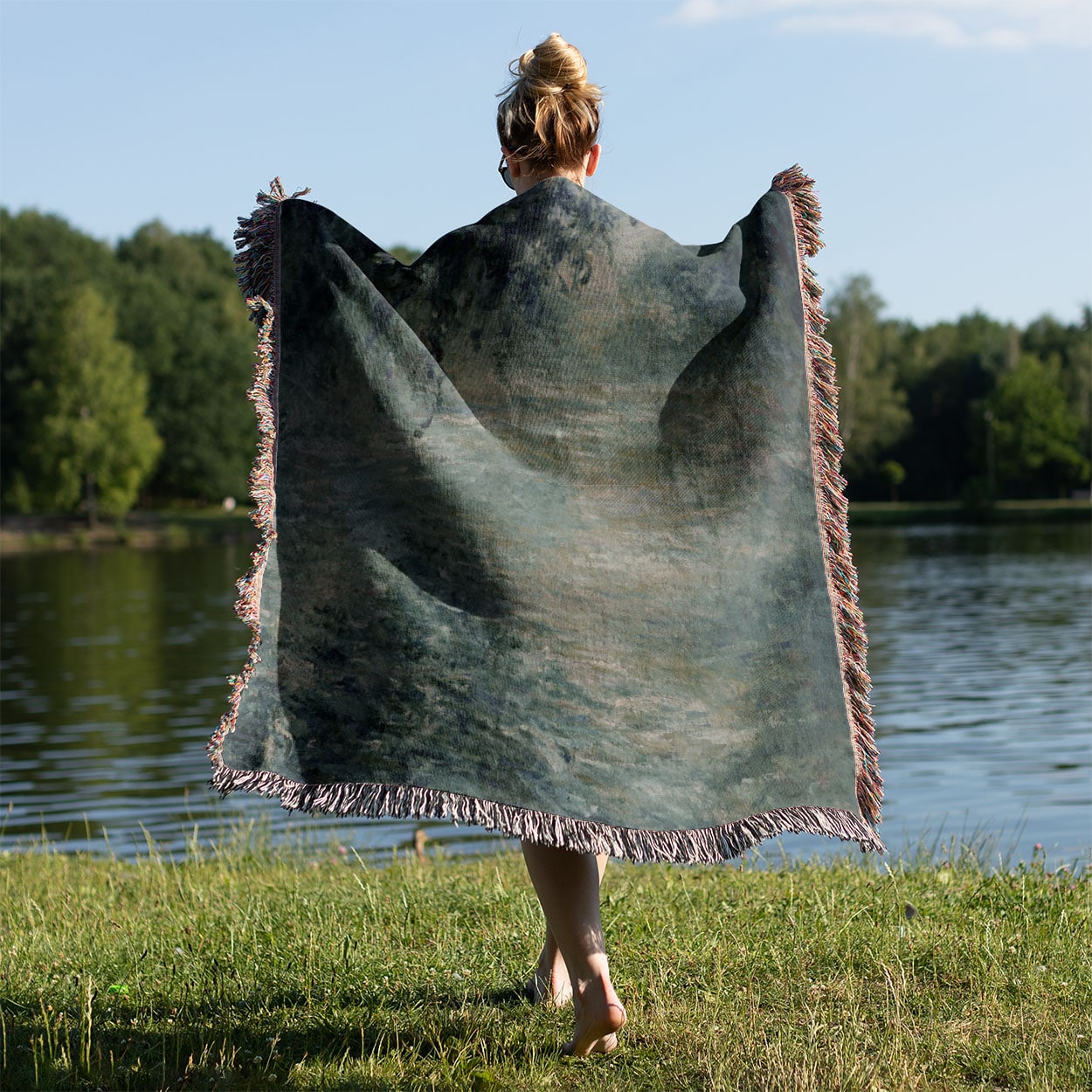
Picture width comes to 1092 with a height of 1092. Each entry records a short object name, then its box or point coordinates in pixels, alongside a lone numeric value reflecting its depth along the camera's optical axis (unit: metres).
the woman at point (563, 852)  2.88
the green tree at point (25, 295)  52.06
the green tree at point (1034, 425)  67.88
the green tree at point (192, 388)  57.66
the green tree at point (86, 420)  49.41
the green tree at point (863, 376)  65.25
